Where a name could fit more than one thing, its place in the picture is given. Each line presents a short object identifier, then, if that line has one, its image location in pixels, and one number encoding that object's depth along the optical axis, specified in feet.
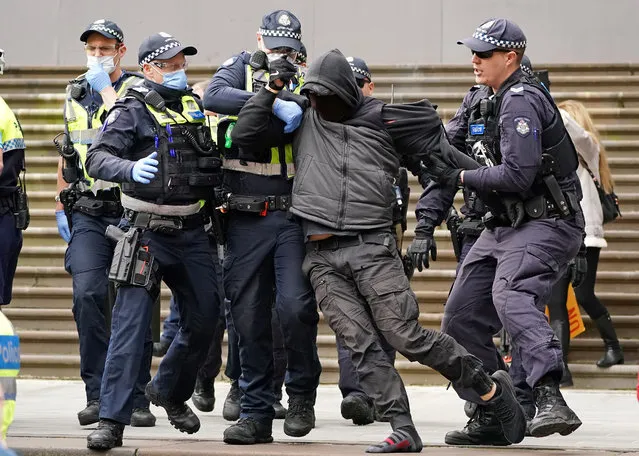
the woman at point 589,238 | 67.05
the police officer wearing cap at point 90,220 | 53.93
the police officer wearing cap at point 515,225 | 44.70
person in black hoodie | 44.09
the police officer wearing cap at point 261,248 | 46.80
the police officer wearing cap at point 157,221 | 46.11
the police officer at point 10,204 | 55.11
